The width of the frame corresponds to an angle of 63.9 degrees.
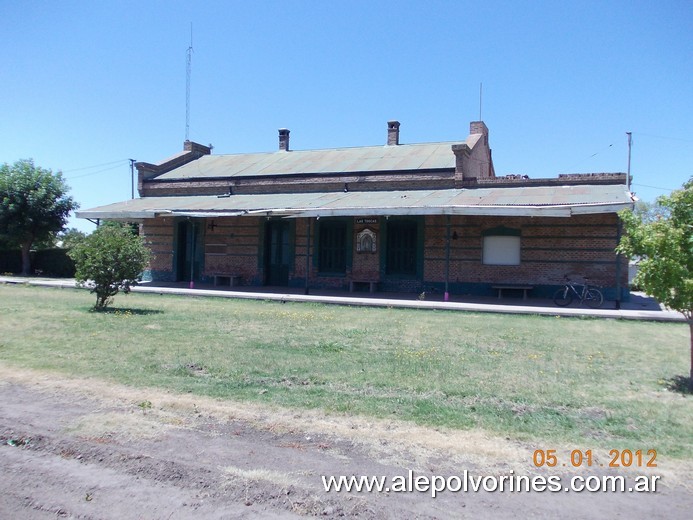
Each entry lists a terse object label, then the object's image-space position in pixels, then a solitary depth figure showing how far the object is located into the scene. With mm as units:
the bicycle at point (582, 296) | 16688
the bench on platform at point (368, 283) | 20562
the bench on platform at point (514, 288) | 18528
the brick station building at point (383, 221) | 18078
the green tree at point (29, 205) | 27797
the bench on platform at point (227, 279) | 22739
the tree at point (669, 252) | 6676
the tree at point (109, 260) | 13227
